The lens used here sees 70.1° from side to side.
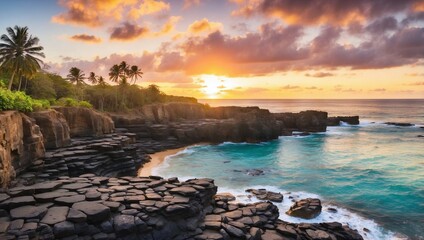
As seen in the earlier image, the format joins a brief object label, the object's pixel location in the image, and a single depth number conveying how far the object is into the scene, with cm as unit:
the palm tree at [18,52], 3528
